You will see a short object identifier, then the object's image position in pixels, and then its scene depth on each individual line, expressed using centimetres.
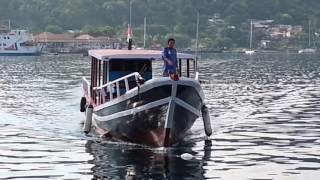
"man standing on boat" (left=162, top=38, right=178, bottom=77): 2927
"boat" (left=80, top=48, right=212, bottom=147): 2780
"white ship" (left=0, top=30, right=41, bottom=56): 19325
